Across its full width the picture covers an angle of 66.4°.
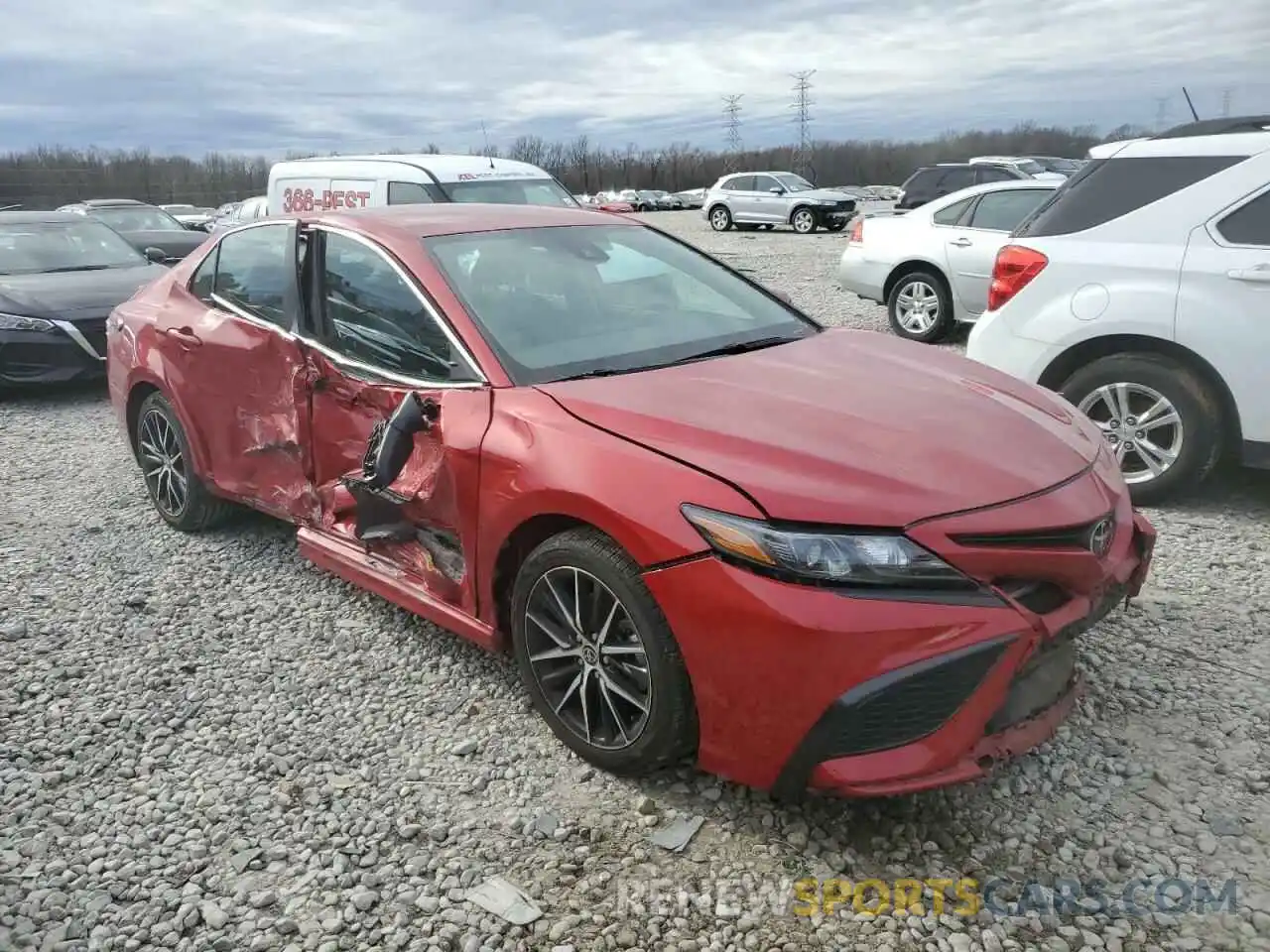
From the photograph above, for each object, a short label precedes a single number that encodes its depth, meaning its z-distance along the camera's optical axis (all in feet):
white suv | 14.66
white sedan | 30.32
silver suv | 90.22
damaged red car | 7.50
